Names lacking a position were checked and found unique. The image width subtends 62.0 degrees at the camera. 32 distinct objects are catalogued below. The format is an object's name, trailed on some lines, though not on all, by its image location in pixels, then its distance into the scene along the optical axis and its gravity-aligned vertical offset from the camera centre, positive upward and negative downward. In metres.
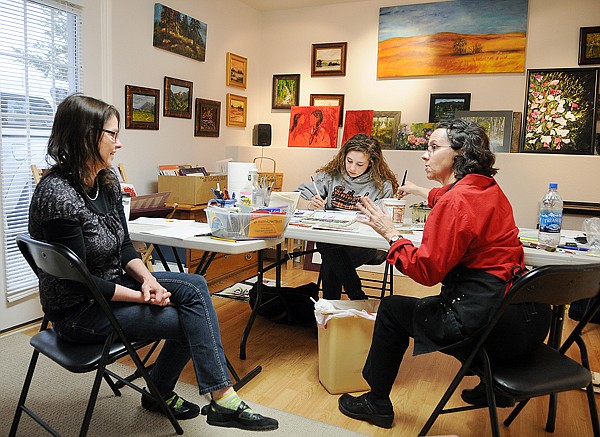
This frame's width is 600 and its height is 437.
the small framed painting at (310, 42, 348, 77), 5.16 +1.06
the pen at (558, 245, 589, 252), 2.19 -0.34
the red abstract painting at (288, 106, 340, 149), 5.11 +0.36
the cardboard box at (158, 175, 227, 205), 3.96 -0.25
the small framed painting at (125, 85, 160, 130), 3.83 +0.37
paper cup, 2.59 -0.23
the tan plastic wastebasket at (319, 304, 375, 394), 2.29 -0.87
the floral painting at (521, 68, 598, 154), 4.21 +0.51
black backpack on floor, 3.17 -0.91
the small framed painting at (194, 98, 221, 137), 4.66 +0.37
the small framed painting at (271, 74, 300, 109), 5.43 +0.75
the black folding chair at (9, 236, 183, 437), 1.51 -0.65
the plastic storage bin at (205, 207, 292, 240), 2.14 -0.28
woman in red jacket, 1.69 -0.32
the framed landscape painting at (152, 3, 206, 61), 4.04 +1.04
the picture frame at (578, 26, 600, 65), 4.20 +1.06
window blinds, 2.86 +0.31
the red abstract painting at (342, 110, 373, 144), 4.97 +0.40
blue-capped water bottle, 2.20 -0.22
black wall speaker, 5.33 +0.26
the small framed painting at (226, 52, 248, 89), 5.02 +0.90
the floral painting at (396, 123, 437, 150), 4.78 +0.28
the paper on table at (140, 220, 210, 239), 2.20 -0.34
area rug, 1.96 -1.07
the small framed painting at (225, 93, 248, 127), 5.13 +0.50
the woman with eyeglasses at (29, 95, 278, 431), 1.67 -0.46
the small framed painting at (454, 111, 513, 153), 4.43 +0.38
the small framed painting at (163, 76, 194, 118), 4.23 +0.50
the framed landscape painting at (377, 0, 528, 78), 4.47 +1.19
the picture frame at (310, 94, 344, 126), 5.20 +0.64
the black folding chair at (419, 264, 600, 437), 1.51 -0.65
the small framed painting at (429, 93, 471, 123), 4.66 +0.58
